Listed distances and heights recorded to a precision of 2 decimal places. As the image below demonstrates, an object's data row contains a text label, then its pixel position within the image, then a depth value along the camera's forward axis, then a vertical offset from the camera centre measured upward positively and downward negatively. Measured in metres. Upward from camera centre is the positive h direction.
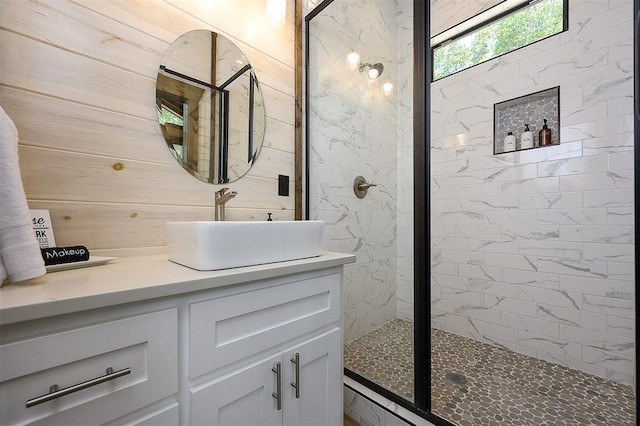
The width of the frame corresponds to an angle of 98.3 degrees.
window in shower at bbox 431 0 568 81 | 1.82 +1.30
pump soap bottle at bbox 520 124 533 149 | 1.87 +0.49
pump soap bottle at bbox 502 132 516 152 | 1.94 +0.49
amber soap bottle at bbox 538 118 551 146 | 1.81 +0.50
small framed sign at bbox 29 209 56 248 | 0.80 -0.05
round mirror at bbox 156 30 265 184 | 1.13 +0.48
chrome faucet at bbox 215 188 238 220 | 1.06 +0.05
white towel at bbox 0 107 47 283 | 0.55 -0.03
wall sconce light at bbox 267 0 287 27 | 1.43 +1.05
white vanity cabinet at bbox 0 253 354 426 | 0.49 -0.30
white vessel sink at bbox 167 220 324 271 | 0.77 -0.10
